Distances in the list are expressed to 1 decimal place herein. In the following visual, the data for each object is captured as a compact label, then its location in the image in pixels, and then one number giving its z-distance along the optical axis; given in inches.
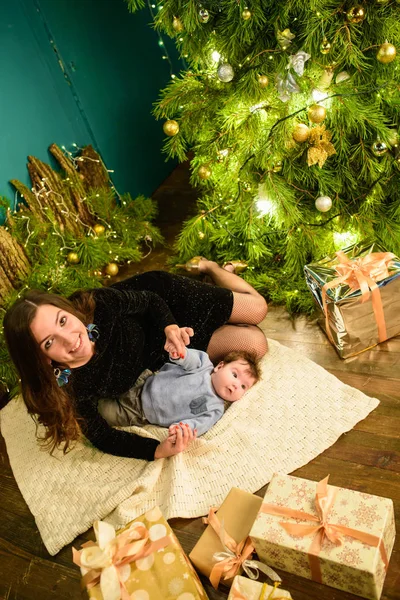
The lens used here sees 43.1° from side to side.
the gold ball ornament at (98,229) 118.2
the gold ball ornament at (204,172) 89.7
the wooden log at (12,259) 100.7
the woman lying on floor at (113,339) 64.7
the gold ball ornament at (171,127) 84.7
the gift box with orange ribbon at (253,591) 47.2
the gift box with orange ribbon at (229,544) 54.5
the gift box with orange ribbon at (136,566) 49.7
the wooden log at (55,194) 109.7
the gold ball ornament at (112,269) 115.7
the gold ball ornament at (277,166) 84.5
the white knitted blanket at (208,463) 66.8
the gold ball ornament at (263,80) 75.4
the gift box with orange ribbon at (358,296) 72.7
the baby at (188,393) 75.3
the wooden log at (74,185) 115.6
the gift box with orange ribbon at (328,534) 48.4
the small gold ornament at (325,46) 69.1
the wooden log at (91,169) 121.4
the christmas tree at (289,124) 70.2
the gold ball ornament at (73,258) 111.3
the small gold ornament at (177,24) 76.1
